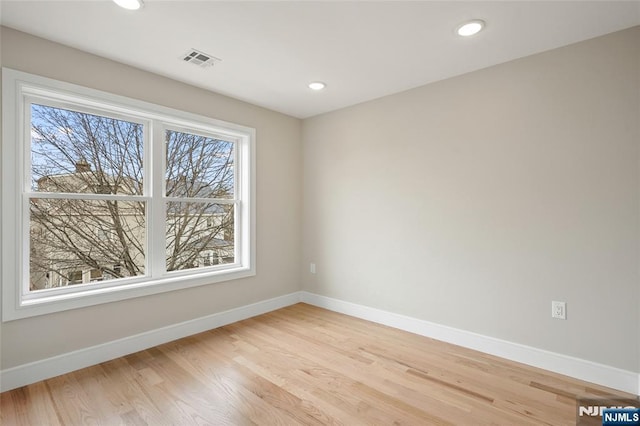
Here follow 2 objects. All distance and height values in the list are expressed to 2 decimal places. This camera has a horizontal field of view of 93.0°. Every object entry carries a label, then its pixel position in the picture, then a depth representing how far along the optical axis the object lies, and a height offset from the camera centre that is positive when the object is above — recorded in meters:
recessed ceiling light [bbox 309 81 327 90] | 2.98 +1.28
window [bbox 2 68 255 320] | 2.14 +0.15
